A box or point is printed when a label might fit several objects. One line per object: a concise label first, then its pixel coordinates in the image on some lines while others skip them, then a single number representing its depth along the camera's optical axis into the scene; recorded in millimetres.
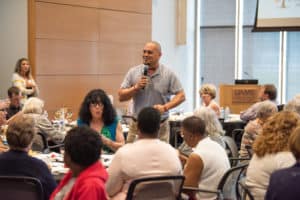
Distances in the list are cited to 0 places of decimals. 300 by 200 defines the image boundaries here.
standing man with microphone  6293
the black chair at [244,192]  4146
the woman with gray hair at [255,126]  6311
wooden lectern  11053
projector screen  13146
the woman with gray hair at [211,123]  5571
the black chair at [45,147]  6522
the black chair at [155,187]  3830
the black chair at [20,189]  3697
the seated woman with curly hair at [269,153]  4220
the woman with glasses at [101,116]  5923
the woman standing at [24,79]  10150
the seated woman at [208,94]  9429
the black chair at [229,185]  4459
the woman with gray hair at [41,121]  7315
